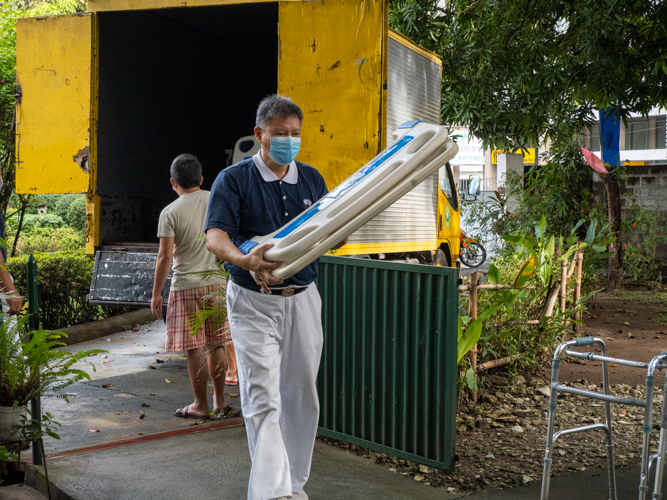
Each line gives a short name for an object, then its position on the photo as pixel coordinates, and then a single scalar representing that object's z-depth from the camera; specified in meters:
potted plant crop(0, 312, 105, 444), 3.46
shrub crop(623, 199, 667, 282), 13.03
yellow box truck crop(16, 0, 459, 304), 5.36
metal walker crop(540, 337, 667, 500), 2.50
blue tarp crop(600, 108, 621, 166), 11.80
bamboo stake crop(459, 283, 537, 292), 5.32
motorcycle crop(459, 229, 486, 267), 15.77
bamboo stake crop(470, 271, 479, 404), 5.21
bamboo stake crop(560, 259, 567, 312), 6.81
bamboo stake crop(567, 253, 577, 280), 7.35
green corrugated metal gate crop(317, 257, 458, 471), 3.70
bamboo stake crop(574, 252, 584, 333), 7.55
